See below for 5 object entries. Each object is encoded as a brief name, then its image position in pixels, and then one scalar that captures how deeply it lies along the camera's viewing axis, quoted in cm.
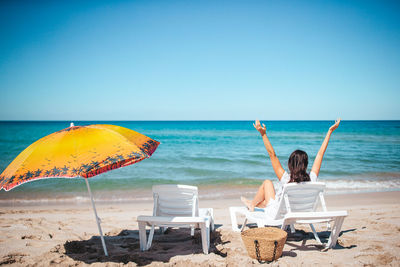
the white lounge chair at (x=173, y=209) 379
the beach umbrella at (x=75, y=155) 286
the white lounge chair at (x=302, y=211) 367
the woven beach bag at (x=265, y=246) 349
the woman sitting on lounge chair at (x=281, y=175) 411
